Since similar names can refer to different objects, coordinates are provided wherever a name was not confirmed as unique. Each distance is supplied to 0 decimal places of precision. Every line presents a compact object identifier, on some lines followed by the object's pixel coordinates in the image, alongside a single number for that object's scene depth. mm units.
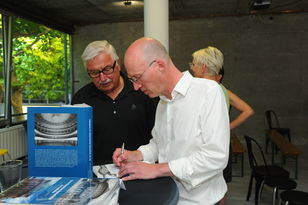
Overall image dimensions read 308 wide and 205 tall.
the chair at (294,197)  2250
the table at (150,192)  831
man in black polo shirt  1466
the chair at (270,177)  2759
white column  2951
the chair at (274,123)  5695
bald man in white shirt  935
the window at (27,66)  4699
